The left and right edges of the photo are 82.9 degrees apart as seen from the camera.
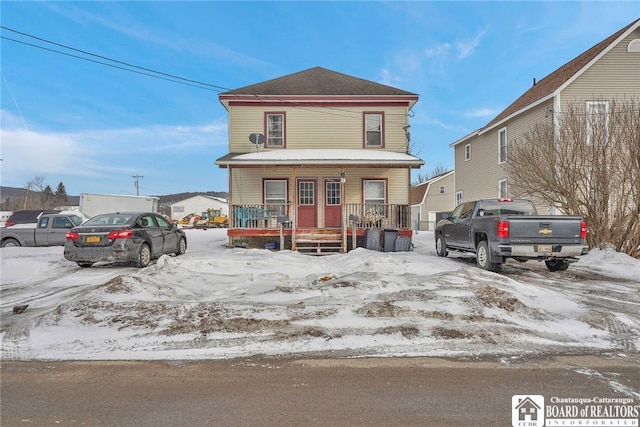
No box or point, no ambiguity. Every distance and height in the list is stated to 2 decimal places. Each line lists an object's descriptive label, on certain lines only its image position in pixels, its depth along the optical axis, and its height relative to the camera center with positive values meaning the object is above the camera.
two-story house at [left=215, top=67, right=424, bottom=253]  15.52 +3.43
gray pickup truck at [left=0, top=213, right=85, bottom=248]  13.38 -0.47
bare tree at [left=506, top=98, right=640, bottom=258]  10.66 +1.40
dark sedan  8.83 -0.49
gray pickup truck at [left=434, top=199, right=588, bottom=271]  8.15 -0.49
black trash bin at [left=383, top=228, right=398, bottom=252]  12.73 -0.73
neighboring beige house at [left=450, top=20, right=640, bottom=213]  15.22 +5.55
